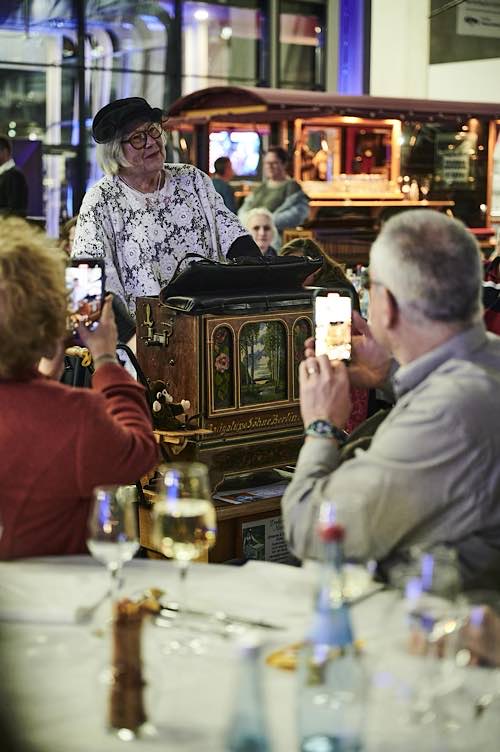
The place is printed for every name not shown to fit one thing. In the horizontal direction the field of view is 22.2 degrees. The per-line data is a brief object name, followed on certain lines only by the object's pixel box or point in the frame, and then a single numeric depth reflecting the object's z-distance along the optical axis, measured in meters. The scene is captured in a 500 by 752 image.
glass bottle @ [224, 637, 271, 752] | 1.38
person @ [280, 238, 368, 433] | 5.07
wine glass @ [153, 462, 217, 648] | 2.12
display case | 13.52
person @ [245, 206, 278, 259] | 8.07
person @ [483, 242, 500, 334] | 5.68
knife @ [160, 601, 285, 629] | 2.16
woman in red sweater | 2.49
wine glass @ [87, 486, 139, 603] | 2.09
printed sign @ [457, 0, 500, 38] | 16.33
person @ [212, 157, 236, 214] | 11.74
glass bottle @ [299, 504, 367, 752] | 1.52
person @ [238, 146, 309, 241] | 11.44
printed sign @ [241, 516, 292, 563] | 4.15
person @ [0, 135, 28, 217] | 10.24
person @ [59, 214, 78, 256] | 6.00
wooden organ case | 3.89
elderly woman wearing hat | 4.54
